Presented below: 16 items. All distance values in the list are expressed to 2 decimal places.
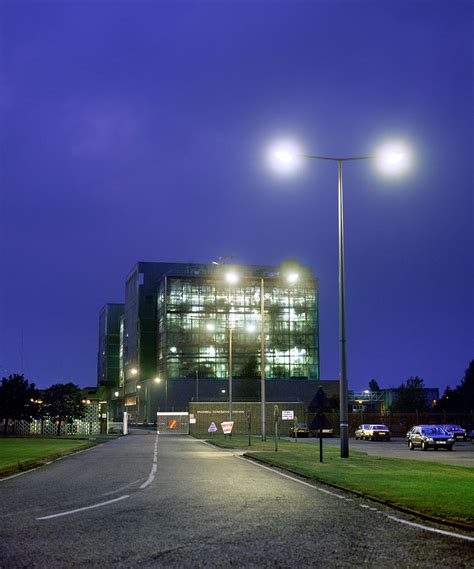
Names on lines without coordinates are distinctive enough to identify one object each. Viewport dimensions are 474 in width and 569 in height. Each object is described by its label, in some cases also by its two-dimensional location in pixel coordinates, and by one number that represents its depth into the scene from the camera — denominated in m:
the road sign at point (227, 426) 46.47
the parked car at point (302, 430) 68.38
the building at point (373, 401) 119.19
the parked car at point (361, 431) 66.07
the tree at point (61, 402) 70.00
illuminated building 119.62
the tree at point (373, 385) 169.12
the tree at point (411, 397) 109.26
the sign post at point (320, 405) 24.61
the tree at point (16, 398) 66.12
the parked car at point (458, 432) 61.72
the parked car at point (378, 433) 63.66
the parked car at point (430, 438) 43.72
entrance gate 82.88
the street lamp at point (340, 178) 26.37
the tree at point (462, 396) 123.88
